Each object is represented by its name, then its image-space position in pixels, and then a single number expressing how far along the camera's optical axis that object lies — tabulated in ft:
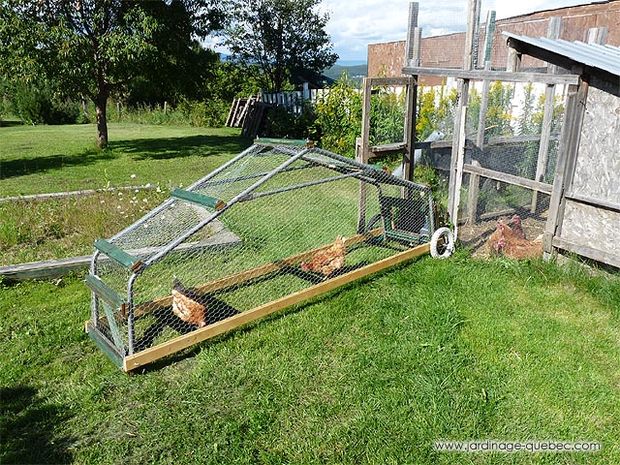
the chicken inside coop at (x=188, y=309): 11.35
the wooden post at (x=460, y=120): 15.93
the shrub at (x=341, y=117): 31.17
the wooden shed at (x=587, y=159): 12.75
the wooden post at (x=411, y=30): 17.11
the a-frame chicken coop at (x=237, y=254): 10.73
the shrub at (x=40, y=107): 67.26
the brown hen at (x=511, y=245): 15.47
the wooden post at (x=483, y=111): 17.98
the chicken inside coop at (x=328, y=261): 14.21
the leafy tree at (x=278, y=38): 60.18
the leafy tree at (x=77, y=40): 31.30
